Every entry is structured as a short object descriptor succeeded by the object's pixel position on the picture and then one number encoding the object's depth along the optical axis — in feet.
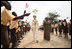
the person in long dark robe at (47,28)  17.52
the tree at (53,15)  62.17
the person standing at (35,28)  15.95
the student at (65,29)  19.11
